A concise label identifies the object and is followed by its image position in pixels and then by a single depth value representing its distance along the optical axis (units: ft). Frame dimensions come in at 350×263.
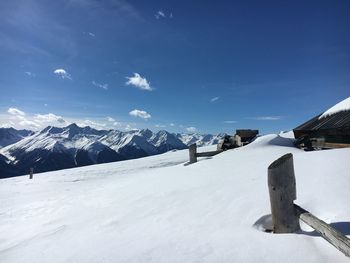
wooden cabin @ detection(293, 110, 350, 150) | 40.52
